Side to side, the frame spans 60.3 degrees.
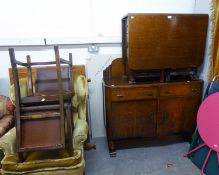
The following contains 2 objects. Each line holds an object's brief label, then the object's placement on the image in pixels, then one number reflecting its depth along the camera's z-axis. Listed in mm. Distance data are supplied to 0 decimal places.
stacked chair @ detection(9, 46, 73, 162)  1499
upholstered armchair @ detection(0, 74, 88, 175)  1443
